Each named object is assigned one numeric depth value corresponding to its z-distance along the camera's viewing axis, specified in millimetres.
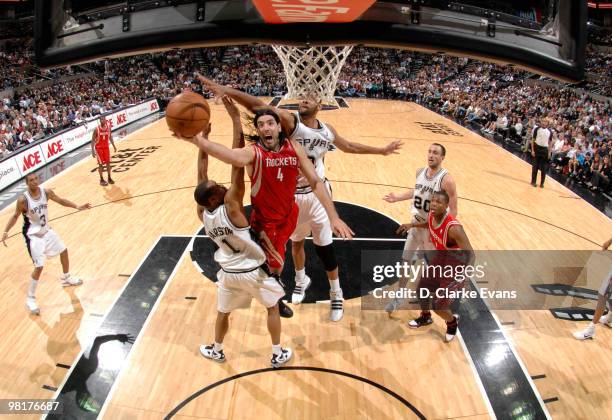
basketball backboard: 1869
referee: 9273
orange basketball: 3018
